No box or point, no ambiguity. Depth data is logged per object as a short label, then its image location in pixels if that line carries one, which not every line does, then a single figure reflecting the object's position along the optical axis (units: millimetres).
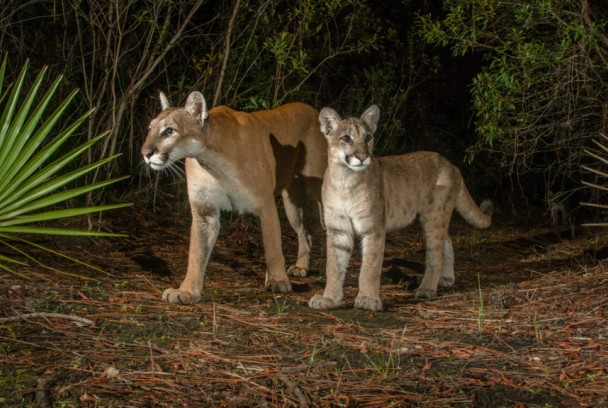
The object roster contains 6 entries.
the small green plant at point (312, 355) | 4094
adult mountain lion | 5672
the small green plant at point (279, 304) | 5363
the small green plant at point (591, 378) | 3793
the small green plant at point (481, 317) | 4776
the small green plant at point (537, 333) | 4460
